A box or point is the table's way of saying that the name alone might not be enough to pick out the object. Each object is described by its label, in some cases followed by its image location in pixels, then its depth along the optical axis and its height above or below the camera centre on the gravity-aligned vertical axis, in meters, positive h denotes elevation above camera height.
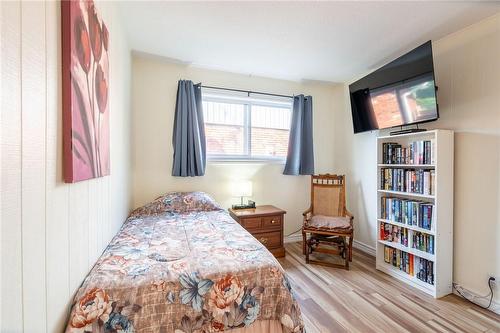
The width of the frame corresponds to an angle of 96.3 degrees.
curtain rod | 3.20 +1.11
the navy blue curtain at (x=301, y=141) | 3.48 +0.38
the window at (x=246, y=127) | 3.29 +0.60
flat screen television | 2.11 +0.79
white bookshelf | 2.13 -0.53
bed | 1.06 -0.65
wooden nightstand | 2.88 -0.78
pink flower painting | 0.93 +0.37
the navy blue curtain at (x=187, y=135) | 2.92 +0.39
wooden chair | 2.75 -0.72
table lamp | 3.11 -0.33
